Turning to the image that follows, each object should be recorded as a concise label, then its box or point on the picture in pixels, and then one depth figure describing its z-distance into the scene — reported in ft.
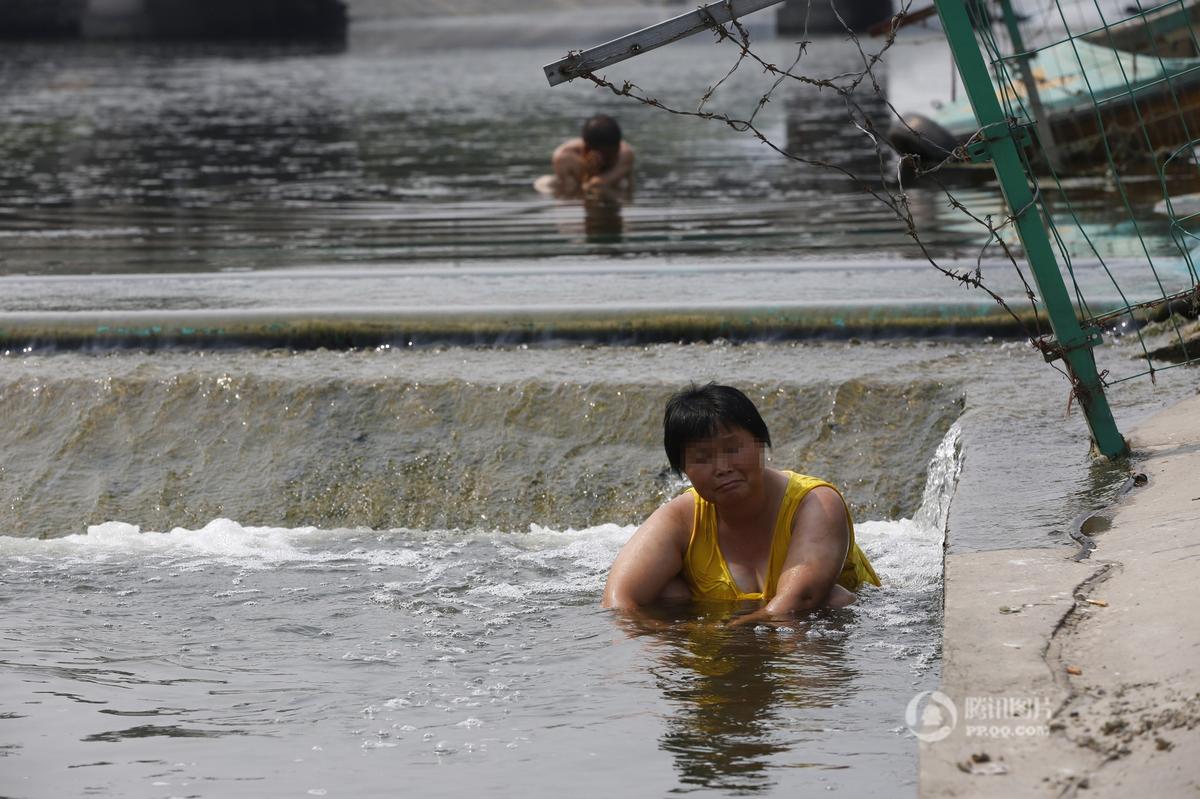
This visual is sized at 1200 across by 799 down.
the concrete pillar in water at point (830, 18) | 201.05
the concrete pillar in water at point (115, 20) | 205.98
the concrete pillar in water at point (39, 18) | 203.09
